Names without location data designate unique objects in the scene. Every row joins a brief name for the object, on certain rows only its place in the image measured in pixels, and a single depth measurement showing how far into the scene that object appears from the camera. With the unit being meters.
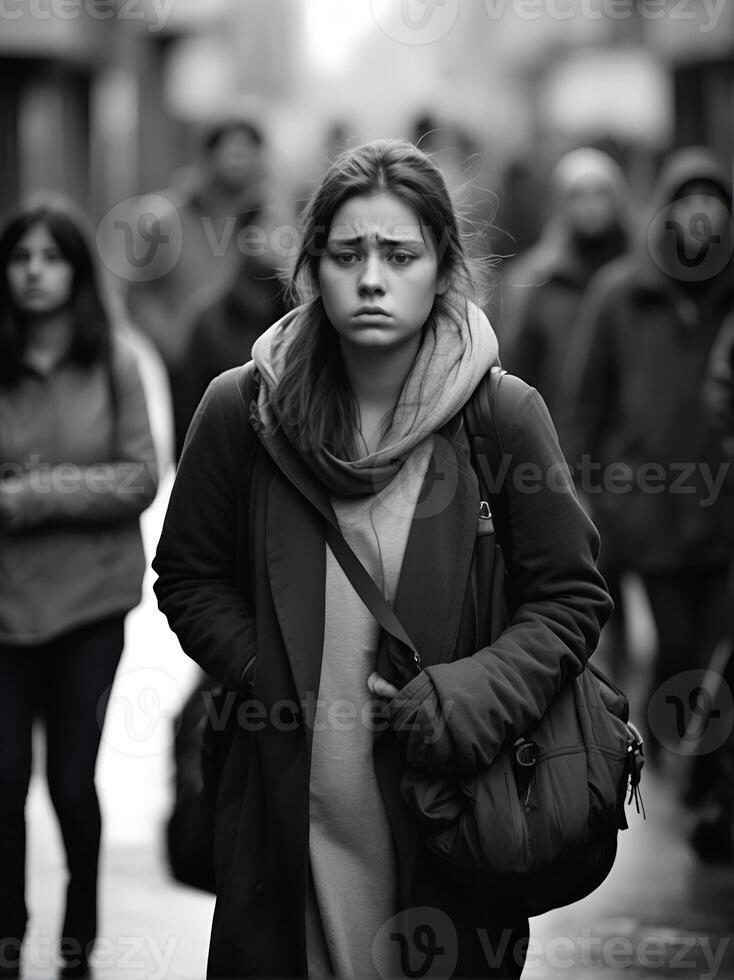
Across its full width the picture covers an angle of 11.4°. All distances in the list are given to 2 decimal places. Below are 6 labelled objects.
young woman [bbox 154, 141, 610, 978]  7.04
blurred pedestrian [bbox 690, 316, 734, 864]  12.44
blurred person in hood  14.36
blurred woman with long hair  10.10
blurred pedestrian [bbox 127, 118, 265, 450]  20.00
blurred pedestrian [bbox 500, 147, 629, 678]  19.08
